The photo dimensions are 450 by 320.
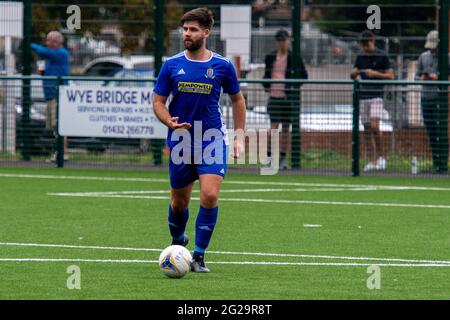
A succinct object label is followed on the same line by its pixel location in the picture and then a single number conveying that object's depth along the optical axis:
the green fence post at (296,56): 21.06
